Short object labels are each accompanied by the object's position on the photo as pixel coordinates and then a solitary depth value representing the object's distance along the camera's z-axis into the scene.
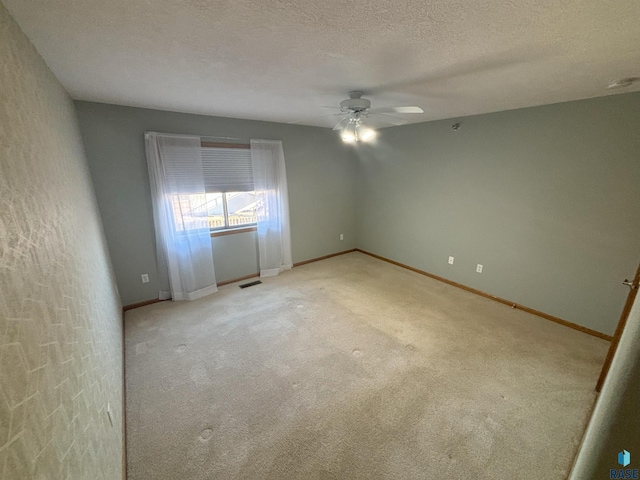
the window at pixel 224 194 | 3.25
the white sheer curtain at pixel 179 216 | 2.95
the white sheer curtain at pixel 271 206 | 3.66
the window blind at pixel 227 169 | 3.31
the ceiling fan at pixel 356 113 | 2.10
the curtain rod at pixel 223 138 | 3.19
